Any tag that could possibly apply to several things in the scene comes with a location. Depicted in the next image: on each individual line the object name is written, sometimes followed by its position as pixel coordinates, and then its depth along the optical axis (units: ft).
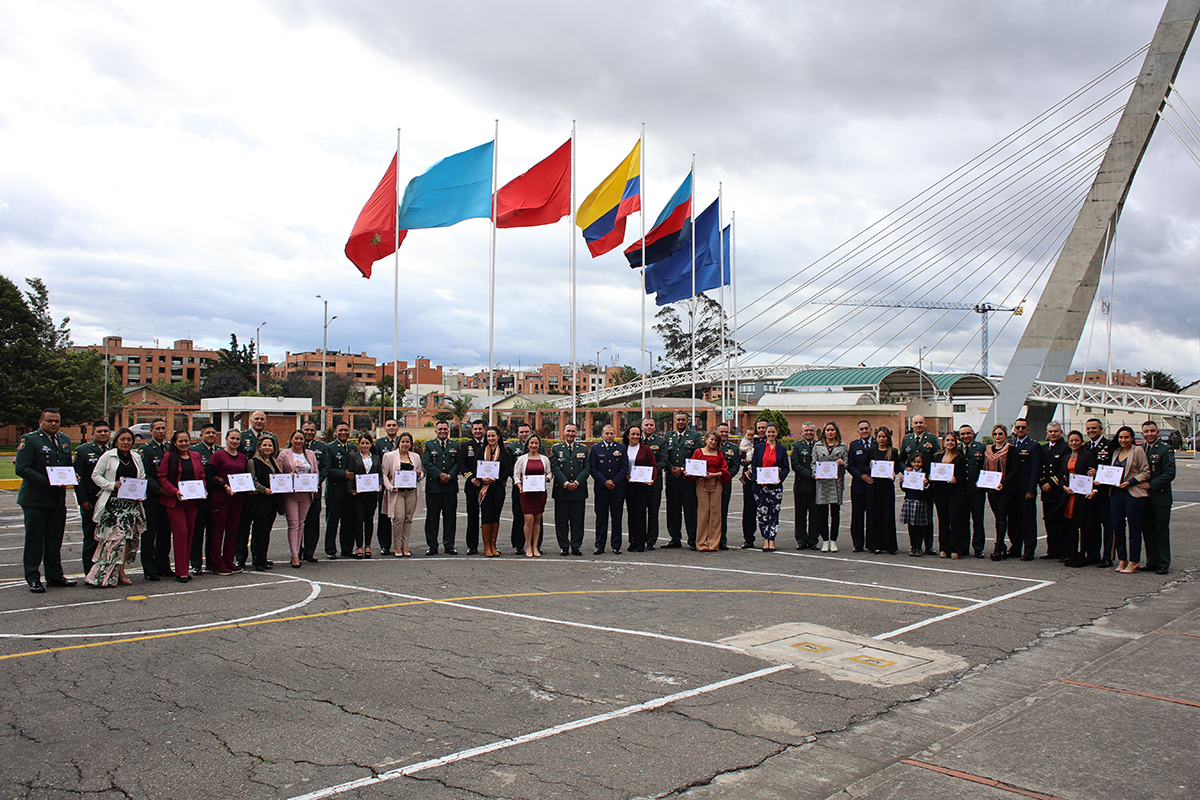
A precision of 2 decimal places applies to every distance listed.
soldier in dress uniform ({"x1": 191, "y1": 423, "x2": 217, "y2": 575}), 32.96
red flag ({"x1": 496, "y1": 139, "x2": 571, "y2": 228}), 59.00
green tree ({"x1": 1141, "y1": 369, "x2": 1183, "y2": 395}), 402.23
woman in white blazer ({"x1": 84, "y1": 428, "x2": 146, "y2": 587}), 29.89
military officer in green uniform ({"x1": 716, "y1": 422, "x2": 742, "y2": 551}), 41.75
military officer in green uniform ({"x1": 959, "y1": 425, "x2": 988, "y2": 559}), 37.65
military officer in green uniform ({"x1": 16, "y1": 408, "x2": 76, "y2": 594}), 29.04
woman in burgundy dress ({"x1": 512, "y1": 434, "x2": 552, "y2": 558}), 38.17
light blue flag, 56.70
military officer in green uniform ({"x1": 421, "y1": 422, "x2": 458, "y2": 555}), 38.96
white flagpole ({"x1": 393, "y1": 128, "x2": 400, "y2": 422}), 59.06
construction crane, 400.88
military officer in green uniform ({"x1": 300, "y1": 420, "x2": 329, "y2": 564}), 36.11
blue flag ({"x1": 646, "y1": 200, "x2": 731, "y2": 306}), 68.39
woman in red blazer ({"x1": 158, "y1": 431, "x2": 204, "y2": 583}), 31.22
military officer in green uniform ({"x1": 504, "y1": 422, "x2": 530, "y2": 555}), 39.37
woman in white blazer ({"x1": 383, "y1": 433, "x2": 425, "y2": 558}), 37.58
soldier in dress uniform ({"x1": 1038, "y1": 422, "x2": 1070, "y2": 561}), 36.37
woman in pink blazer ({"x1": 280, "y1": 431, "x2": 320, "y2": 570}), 34.81
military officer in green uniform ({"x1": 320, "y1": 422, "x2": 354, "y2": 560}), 36.55
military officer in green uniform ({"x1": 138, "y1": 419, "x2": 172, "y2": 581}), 31.48
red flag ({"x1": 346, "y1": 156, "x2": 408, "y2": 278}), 56.80
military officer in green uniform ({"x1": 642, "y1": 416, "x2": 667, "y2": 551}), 41.68
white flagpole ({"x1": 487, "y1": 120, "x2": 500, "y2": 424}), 60.13
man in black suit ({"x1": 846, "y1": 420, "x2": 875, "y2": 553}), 39.88
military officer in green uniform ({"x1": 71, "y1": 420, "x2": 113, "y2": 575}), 30.37
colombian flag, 63.67
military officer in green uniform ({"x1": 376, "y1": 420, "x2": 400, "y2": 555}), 38.47
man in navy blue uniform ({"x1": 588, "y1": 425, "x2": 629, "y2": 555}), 40.11
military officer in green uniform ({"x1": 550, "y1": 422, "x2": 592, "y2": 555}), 39.32
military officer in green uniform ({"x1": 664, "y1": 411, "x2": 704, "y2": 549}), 41.78
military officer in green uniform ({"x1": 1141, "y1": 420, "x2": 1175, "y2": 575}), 32.89
